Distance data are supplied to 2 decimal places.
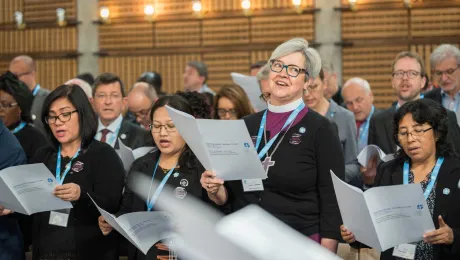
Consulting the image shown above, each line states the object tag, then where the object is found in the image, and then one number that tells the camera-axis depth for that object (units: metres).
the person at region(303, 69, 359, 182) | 9.38
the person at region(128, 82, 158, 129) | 11.77
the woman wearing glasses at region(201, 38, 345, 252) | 6.31
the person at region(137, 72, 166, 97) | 14.91
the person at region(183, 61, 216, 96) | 15.91
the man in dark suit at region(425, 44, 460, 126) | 10.34
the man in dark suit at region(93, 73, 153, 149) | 9.90
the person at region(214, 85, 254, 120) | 9.67
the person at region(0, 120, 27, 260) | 7.78
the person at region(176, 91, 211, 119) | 7.76
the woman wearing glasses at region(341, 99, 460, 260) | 6.33
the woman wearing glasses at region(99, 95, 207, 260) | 6.82
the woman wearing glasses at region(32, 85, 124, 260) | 7.14
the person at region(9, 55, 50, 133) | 14.66
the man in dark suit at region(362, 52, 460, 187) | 9.49
